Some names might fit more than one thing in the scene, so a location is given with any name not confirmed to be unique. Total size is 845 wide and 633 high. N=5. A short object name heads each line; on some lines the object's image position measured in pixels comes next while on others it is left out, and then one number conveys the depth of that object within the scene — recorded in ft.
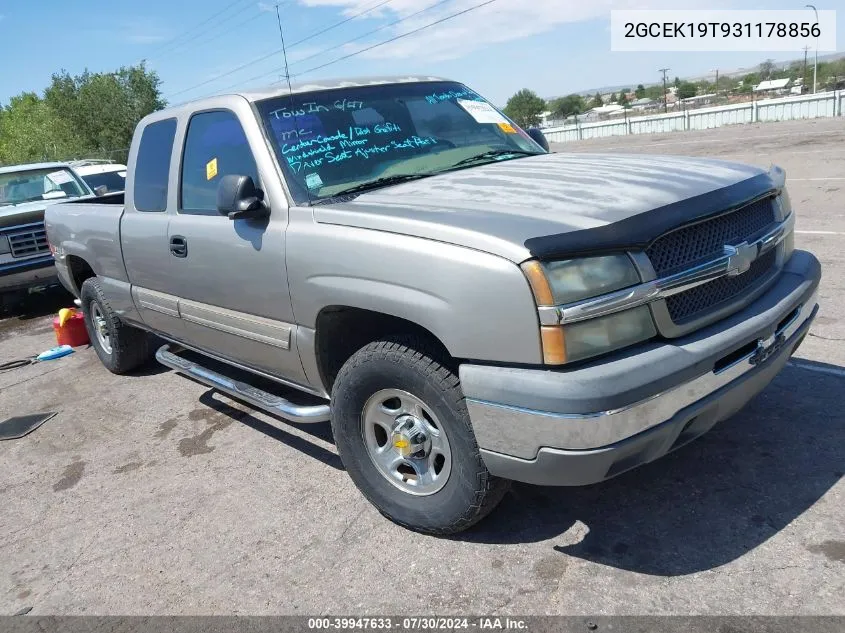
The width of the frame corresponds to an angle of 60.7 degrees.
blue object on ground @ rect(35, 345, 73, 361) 23.11
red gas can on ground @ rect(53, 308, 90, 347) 23.75
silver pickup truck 7.97
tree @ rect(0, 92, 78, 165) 149.38
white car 45.96
